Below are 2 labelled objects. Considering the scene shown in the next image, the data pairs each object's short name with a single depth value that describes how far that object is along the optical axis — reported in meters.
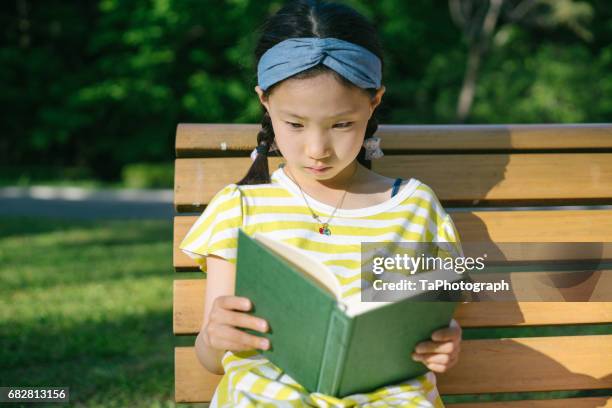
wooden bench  2.39
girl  1.85
